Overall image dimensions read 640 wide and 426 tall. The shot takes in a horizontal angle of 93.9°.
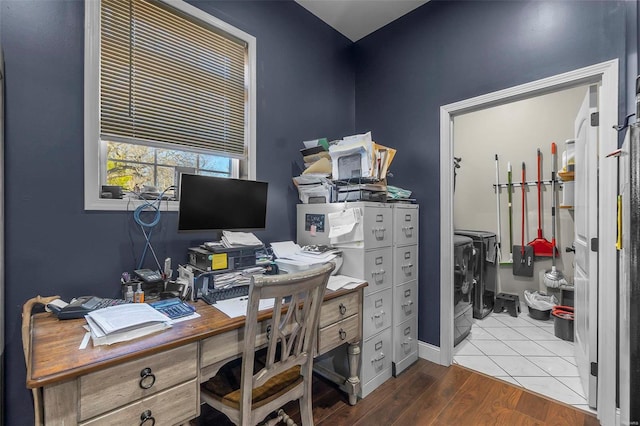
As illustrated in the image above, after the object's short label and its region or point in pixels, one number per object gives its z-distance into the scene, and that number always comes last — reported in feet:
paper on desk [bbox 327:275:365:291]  6.24
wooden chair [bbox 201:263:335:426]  4.01
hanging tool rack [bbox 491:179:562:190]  12.54
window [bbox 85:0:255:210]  5.34
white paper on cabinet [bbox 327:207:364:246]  6.77
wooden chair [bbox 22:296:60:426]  2.87
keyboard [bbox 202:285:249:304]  5.32
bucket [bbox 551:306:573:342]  9.61
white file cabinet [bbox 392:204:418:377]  7.77
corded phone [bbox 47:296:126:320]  4.32
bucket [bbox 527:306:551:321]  11.37
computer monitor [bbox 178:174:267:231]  5.63
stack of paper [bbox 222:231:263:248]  6.15
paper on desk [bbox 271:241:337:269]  6.53
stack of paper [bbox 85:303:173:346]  3.56
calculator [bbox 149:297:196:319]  4.53
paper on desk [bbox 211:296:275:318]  4.74
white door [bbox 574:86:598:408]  6.13
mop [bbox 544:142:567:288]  11.71
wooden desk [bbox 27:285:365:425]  3.02
